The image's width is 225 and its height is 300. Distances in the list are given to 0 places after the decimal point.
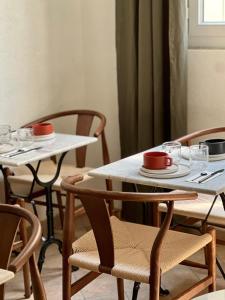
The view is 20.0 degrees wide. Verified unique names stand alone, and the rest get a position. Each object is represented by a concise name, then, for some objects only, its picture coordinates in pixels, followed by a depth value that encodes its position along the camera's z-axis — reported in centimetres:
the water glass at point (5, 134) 320
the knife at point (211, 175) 247
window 358
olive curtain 355
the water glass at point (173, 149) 280
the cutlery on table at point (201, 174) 251
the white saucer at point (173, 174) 252
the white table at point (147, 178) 239
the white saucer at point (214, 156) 274
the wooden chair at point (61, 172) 343
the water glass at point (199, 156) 269
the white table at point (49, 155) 295
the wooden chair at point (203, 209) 278
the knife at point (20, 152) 301
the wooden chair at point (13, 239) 175
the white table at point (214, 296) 162
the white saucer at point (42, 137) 324
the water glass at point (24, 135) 323
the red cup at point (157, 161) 256
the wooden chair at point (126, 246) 225
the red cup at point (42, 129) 325
